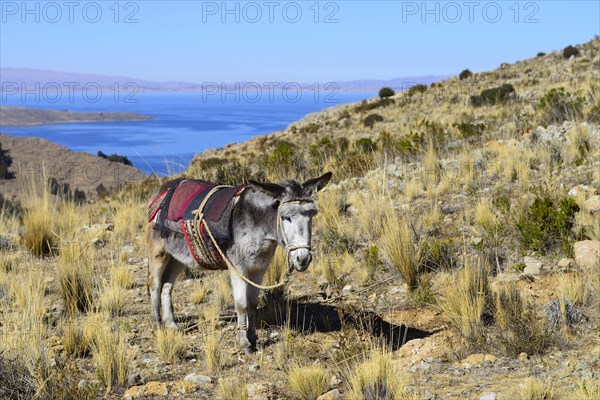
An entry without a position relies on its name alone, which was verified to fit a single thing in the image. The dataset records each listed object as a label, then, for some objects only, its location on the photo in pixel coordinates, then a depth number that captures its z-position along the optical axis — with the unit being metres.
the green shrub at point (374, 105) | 34.30
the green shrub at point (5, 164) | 40.74
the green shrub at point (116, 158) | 44.68
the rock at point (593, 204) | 8.45
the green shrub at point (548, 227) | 7.59
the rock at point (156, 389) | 5.02
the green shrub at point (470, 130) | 15.55
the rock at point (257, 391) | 4.81
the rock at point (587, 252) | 6.93
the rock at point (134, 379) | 5.20
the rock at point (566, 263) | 7.06
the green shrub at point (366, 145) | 16.39
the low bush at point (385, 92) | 39.75
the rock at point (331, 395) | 4.64
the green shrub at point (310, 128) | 31.21
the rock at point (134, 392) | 4.96
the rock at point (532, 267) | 7.02
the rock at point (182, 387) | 5.11
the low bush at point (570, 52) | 38.25
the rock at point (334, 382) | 5.00
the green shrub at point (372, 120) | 27.95
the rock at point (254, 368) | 5.65
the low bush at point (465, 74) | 40.75
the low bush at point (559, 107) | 15.15
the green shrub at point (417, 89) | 35.92
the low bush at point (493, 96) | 24.45
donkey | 5.31
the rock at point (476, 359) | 5.29
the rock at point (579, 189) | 9.11
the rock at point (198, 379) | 5.32
